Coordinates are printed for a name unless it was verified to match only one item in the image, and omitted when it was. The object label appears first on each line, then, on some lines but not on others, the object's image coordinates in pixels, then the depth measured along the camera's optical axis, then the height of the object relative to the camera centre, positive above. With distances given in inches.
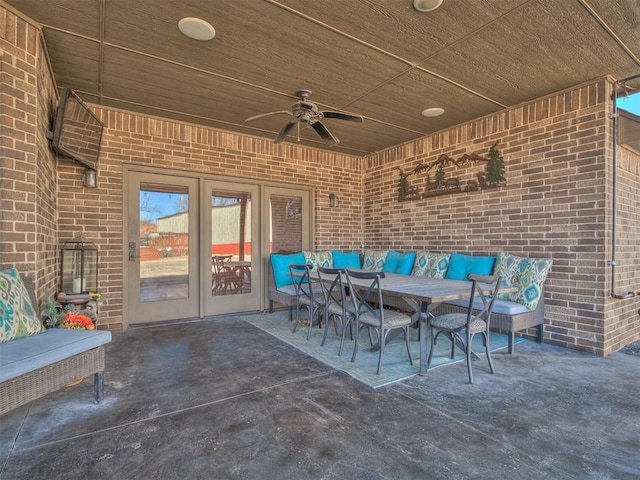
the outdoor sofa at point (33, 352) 74.1 -27.4
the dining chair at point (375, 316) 118.0 -28.1
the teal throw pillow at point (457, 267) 172.2 -14.1
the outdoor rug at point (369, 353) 116.0 -45.7
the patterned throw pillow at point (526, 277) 141.6 -15.8
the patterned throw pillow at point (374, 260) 220.5 -13.4
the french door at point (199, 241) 184.1 -1.9
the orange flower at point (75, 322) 108.8 -27.3
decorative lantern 155.7 -13.9
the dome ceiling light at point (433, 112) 173.2 +65.9
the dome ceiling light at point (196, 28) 104.7 +66.0
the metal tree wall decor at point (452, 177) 177.3 +36.1
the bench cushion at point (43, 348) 73.4 -26.9
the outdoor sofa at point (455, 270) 139.3 -16.5
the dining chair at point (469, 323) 110.3 -28.2
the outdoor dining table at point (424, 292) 108.0 -17.6
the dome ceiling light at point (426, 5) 95.2 +66.1
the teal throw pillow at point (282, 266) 206.6 -16.8
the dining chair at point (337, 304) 133.8 -27.5
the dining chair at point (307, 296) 161.3 -28.8
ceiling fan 139.9 +51.2
